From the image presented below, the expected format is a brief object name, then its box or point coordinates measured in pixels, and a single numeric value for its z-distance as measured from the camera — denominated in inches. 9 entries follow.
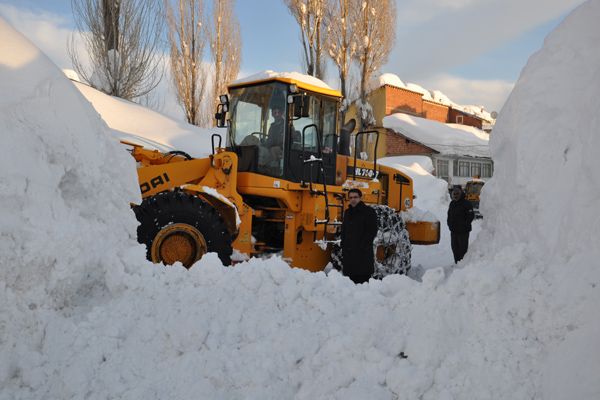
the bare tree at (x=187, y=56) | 848.3
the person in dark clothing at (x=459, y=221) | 289.6
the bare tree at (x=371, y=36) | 790.5
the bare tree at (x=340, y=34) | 780.6
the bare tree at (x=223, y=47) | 900.6
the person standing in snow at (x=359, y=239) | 190.2
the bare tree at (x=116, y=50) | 652.7
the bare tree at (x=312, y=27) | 768.9
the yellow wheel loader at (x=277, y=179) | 228.5
